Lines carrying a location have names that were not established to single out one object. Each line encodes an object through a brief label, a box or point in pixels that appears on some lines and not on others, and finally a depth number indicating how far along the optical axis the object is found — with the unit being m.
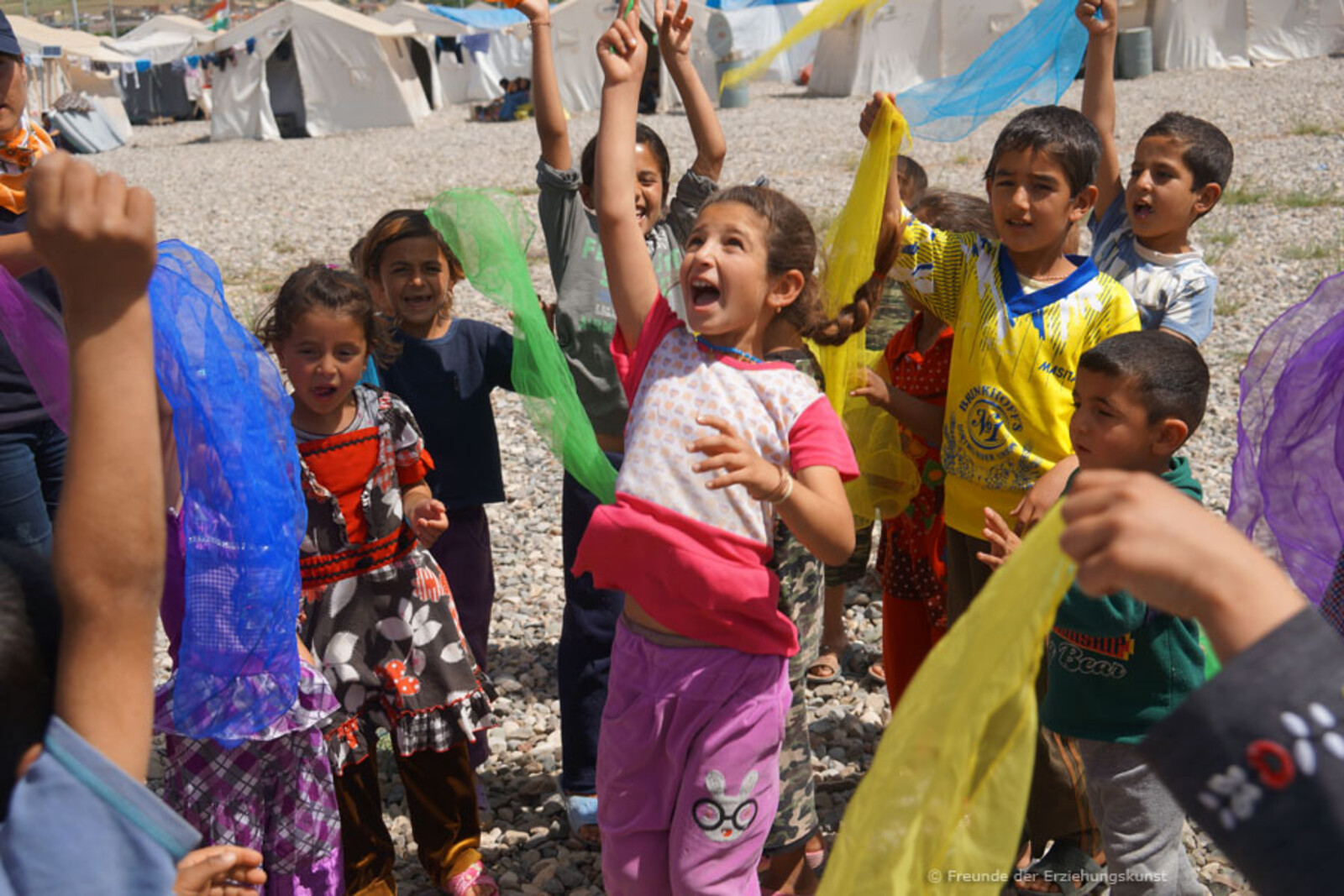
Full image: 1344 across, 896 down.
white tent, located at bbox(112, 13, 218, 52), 36.33
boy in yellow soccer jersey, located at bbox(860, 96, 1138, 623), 2.99
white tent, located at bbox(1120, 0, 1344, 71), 27.03
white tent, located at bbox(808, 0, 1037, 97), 20.34
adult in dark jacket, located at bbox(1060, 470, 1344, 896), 1.01
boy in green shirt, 2.52
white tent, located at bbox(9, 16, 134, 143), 29.56
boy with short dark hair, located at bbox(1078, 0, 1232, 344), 3.33
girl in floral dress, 3.03
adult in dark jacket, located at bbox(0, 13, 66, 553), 3.28
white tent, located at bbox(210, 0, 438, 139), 28.58
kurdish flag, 45.88
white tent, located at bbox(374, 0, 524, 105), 33.84
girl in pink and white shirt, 2.39
